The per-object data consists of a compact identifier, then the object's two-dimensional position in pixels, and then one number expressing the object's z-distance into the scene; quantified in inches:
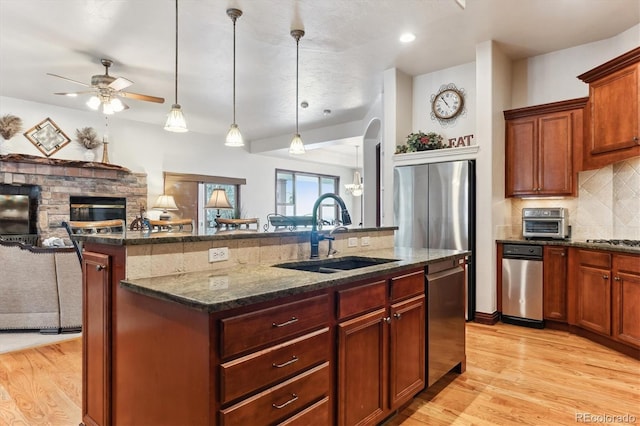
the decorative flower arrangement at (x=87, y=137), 243.9
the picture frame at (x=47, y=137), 228.4
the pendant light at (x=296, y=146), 149.5
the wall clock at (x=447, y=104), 176.6
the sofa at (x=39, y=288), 143.9
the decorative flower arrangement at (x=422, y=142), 171.9
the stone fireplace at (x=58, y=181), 213.2
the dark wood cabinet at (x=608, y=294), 118.5
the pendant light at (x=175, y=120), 116.4
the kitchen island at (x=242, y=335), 51.4
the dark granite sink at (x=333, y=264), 89.0
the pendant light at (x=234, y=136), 125.6
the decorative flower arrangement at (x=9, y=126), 214.1
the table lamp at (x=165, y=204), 248.4
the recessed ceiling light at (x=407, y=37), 145.5
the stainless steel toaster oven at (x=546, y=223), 151.3
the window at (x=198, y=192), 294.5
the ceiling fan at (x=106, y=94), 160.4
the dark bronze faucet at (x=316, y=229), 93.5
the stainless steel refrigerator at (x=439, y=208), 158.7
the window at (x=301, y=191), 381.7
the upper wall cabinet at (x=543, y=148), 151.7
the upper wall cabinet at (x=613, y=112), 124.3
